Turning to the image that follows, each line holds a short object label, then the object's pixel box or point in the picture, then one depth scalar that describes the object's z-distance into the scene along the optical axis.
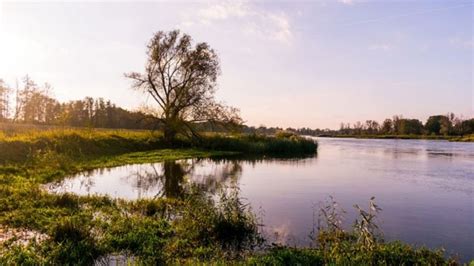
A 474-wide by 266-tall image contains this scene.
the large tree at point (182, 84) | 34.47
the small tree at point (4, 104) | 50.40
